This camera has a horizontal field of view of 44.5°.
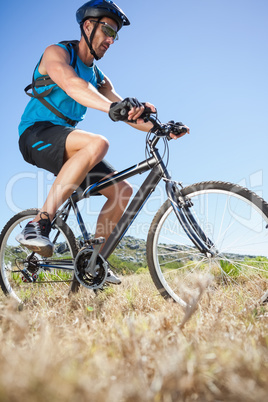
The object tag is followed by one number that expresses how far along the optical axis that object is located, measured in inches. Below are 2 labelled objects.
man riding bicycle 110.7
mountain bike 105.7
